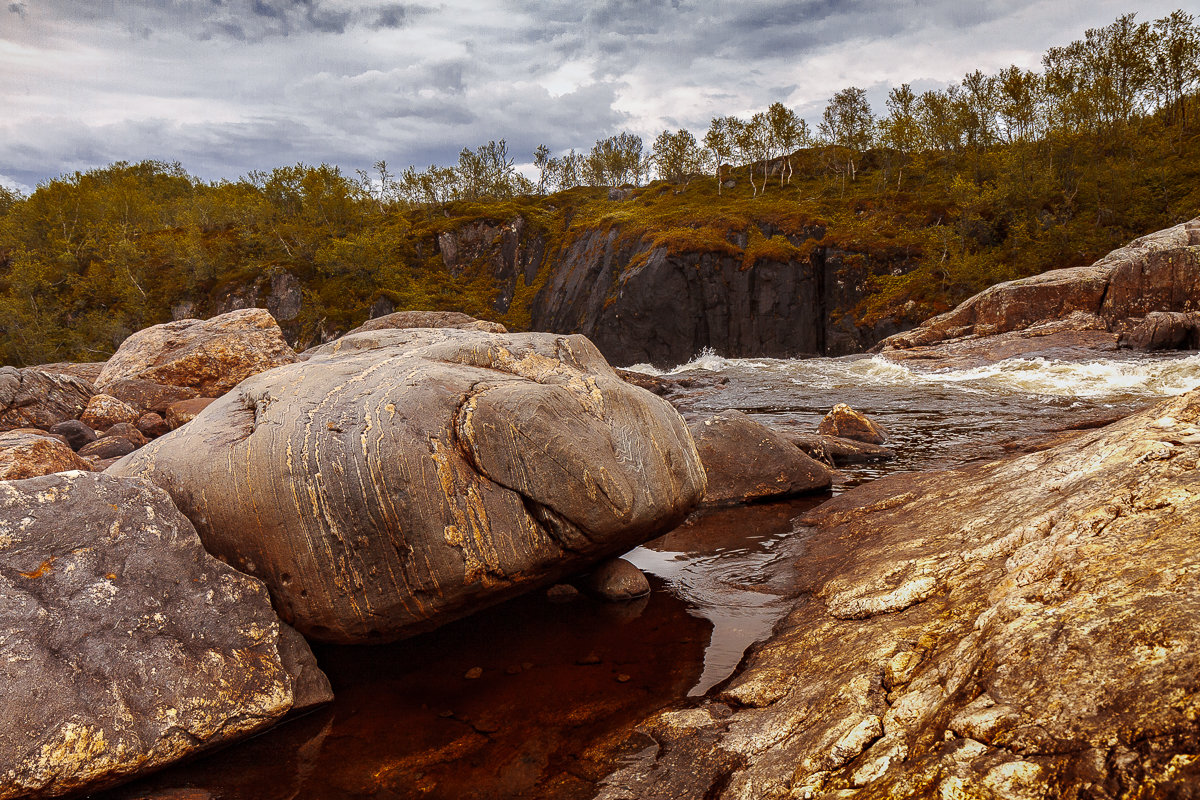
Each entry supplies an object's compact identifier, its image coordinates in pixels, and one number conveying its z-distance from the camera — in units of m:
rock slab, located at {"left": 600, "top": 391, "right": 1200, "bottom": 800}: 2.96
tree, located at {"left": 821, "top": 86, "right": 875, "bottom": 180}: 86.81
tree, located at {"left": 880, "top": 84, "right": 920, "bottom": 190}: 71.06
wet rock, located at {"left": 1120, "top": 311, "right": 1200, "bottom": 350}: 27.30
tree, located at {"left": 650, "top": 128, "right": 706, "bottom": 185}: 99.75
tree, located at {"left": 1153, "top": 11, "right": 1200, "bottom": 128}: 61.53
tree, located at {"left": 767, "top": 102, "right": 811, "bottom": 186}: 89.25
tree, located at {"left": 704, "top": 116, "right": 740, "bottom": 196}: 96.25
